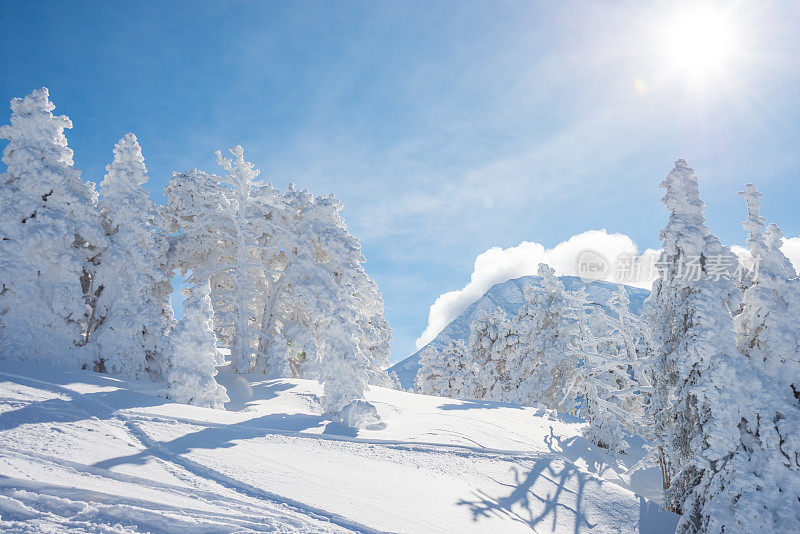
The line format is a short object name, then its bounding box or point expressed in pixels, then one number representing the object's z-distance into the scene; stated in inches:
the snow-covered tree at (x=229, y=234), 922.7
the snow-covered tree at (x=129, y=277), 735.7
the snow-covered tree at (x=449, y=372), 1619.1
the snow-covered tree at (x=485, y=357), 1567.4
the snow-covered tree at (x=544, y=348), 1248.8
